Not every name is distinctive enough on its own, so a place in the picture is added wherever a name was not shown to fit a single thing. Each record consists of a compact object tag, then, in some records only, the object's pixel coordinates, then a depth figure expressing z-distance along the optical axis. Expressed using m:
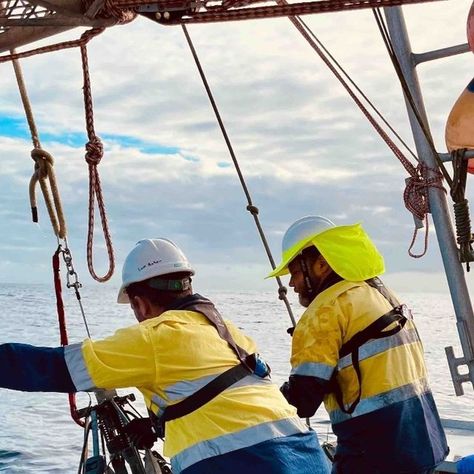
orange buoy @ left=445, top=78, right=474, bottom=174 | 3.43
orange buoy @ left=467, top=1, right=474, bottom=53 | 3.14
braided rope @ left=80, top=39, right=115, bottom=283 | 4.52
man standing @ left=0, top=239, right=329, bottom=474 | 3.03
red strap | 3.83
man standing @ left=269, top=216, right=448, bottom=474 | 3.61
